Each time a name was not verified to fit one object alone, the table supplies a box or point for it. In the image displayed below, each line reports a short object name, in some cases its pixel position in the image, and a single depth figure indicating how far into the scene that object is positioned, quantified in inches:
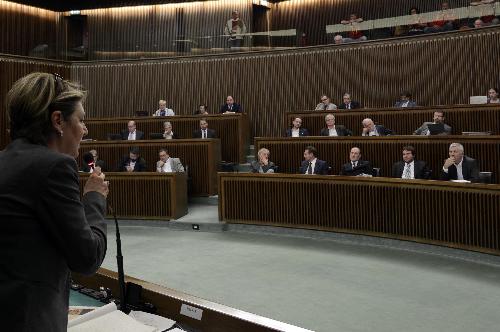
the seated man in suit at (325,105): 298.0
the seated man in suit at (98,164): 268.1
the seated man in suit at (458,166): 190.1
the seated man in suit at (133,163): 267.3
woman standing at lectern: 32.7
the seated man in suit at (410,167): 203.5
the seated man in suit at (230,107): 322.0
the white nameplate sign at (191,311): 51.1
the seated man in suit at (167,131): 294.5
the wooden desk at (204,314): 45.9
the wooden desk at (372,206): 172.7
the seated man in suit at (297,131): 271.7
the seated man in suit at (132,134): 302.5
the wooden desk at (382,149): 201.2
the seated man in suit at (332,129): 258.3
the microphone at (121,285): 54.8
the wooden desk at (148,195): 247.9
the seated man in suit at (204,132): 297.1
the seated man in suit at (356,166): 217.5
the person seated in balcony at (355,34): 331.0
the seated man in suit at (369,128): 245.9
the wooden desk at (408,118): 236.8
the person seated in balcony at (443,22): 294.5
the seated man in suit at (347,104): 297.0
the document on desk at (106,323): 45.8
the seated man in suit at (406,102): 284.2
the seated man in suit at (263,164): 238.5
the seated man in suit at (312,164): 225.5
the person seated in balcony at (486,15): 273.7
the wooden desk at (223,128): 309.9
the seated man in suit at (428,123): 236.8
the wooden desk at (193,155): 277.6
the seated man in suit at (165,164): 259.9
